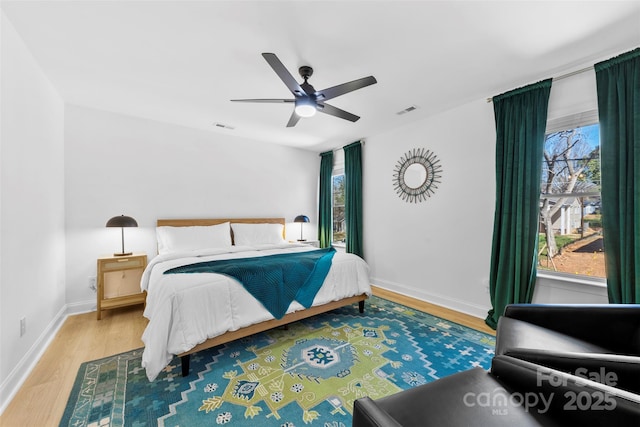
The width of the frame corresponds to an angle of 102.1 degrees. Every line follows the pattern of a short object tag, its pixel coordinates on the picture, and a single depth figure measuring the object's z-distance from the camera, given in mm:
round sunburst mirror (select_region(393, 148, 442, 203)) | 3619
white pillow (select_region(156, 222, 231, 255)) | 3523
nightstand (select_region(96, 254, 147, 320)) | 3049
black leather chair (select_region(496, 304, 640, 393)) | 1254
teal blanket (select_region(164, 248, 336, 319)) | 2330
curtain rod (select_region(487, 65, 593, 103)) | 2349
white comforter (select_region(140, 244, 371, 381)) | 1878
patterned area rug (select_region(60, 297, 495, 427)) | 1592
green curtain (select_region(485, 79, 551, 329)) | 2588
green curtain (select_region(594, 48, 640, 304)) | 2039
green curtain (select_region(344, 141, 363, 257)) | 4656
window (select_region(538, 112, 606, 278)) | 2424
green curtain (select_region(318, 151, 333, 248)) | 5430
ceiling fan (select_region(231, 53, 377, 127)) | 2105
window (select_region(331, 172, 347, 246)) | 5324
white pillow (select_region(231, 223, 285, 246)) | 4238
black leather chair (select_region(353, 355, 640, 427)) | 786
